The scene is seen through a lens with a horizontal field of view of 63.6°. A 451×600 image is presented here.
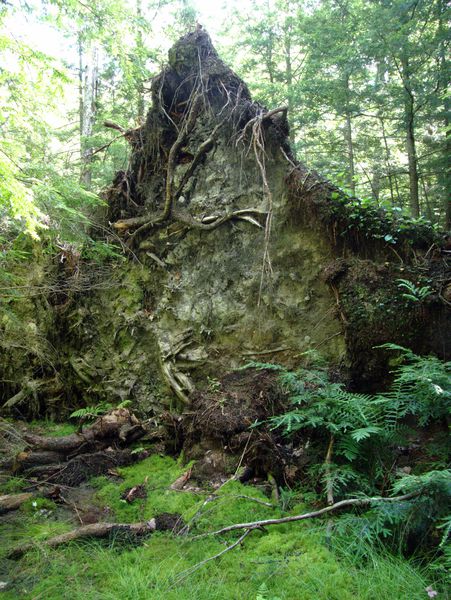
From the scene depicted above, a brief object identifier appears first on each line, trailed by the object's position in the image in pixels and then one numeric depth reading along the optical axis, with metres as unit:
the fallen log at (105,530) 3.05
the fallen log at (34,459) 4.62
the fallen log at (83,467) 4.45
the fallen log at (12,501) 3.75
